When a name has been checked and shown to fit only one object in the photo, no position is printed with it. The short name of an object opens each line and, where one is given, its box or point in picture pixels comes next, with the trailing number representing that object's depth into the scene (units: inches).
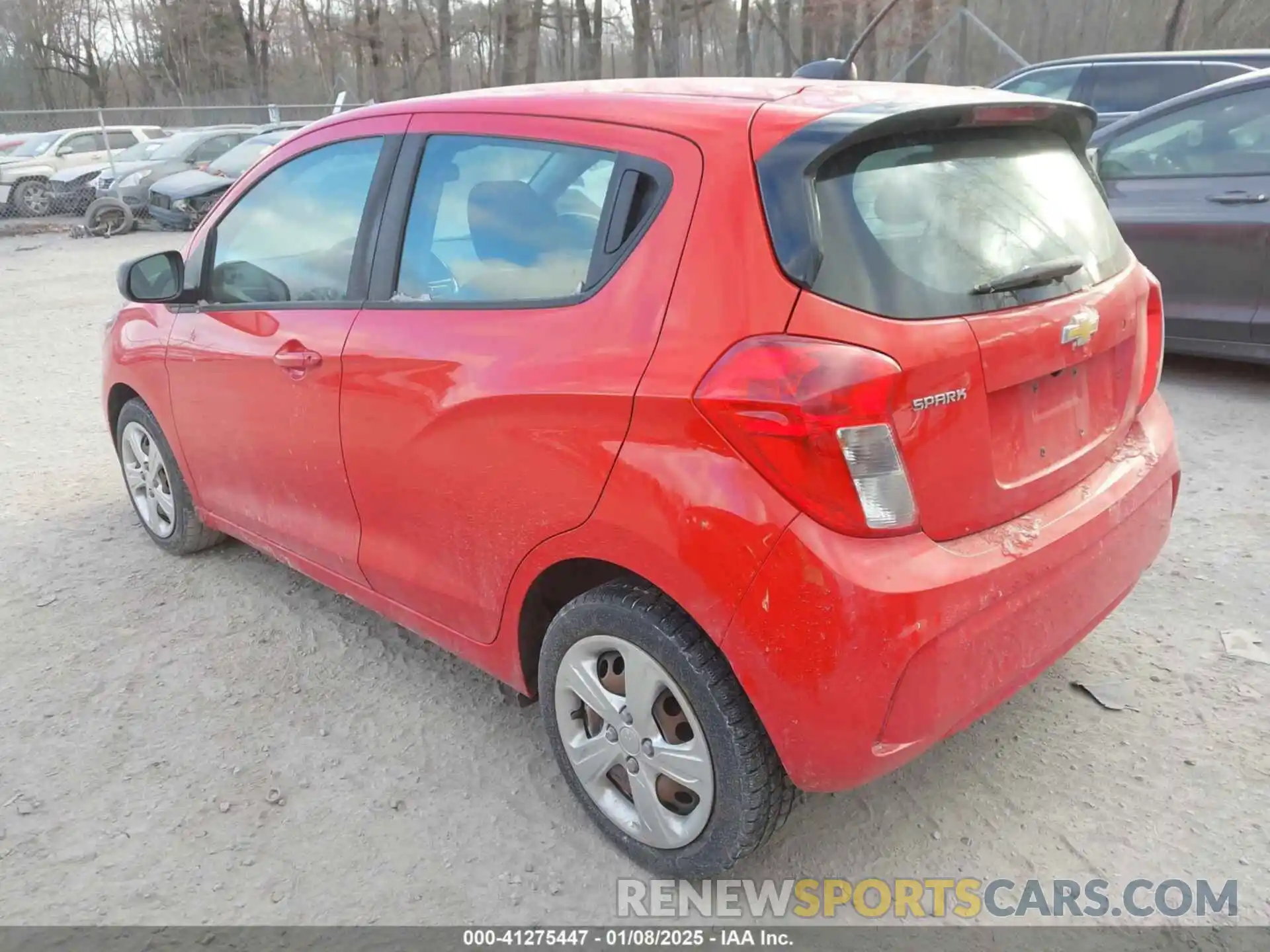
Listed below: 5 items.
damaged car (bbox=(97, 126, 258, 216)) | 699.4
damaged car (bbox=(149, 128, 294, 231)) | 652.7
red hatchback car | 75.4
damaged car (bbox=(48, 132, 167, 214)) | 743.7
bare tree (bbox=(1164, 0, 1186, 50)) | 867.1
